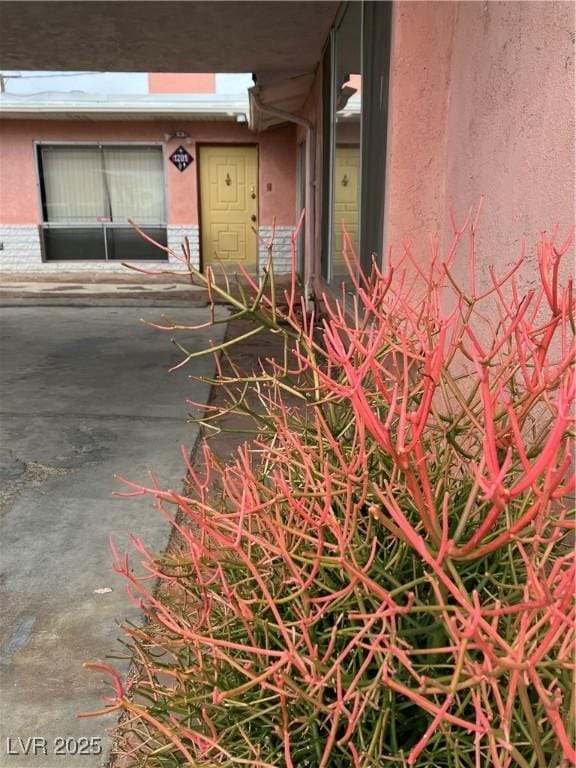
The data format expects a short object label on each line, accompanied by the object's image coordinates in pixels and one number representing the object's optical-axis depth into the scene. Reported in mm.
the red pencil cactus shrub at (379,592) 915
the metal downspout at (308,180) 8422
